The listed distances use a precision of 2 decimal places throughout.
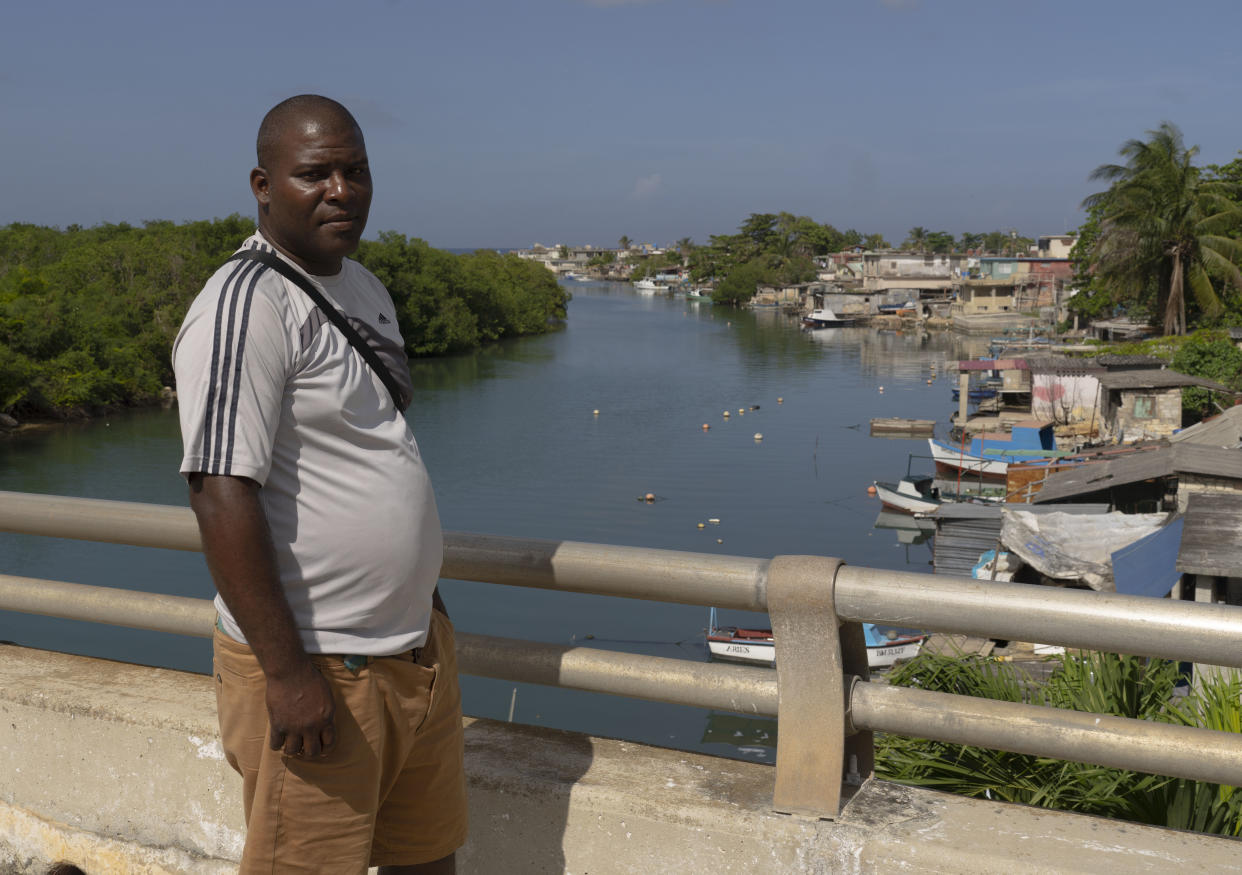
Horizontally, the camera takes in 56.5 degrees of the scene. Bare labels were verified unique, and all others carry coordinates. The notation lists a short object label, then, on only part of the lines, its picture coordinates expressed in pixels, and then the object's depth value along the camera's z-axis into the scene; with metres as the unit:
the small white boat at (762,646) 20.86
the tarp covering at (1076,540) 19.33
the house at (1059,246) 116.94
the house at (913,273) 114.31
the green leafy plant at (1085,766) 2.86
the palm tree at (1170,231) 54.34
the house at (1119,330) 61.12
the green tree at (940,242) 182.75
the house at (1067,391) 43.72
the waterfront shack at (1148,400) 35.59
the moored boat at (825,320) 106.56
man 1.83
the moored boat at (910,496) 35.53
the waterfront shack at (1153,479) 20.05
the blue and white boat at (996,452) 38.00
